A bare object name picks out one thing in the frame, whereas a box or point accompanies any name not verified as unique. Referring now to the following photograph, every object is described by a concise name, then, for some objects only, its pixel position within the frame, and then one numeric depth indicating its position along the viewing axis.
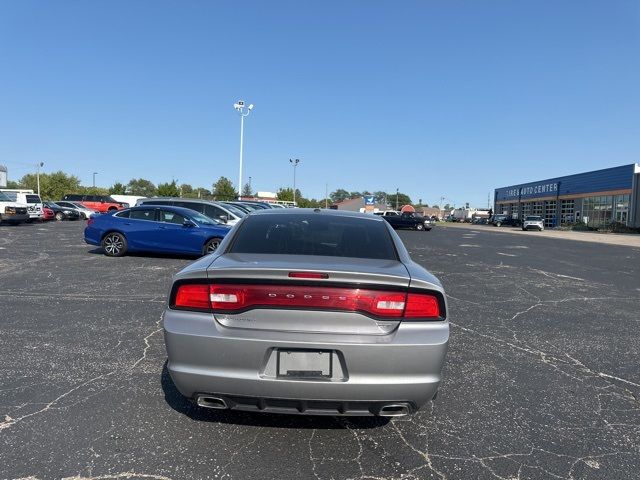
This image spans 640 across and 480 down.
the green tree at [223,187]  85.81
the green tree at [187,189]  115.28
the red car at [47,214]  29.58
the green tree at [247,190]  106.56
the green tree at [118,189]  92.50
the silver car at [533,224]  48.12
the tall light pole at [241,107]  47.27
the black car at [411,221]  37.03
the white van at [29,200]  24.48
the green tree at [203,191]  121.35
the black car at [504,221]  64.21
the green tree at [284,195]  103.31
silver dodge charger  2.79
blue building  47.62
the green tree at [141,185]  129.89
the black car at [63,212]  33.59
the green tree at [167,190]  80.89
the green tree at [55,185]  87.19
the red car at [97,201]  40.38
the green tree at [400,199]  184.59
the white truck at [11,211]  23.00
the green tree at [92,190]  88.31
